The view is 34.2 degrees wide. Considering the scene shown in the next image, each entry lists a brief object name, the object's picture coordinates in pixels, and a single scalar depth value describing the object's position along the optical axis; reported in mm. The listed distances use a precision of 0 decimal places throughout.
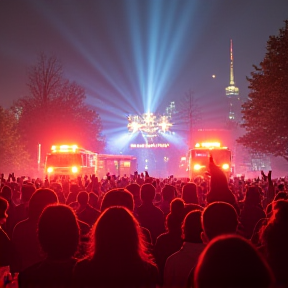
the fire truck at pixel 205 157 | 33250
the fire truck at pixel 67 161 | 32469
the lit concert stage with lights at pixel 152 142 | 83938
